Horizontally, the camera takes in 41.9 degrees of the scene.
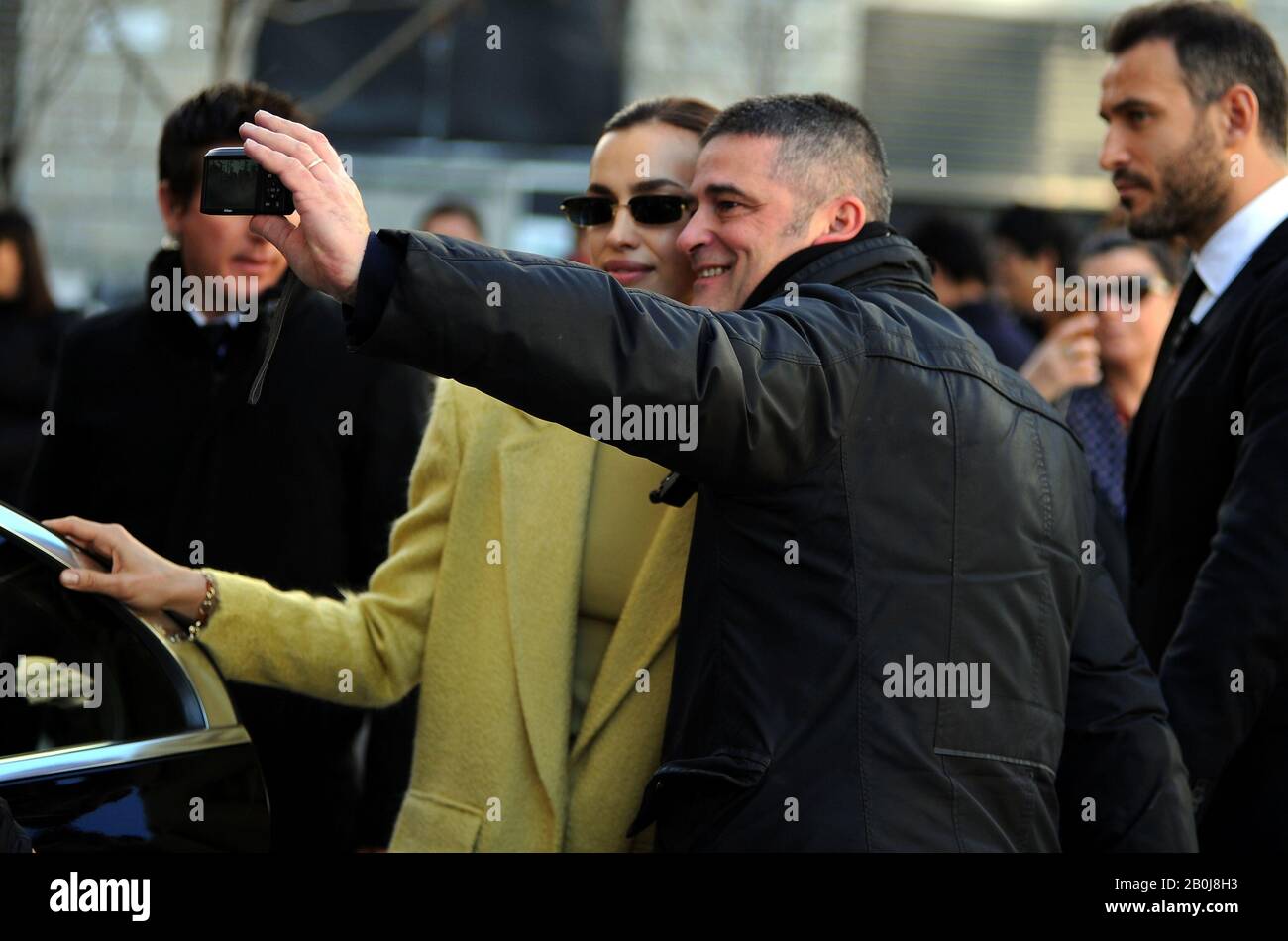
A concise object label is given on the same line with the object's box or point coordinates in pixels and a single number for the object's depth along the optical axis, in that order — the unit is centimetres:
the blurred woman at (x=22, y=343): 696
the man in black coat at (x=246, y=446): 380
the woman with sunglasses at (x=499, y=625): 286
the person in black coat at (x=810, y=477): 216
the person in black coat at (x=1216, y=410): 322
